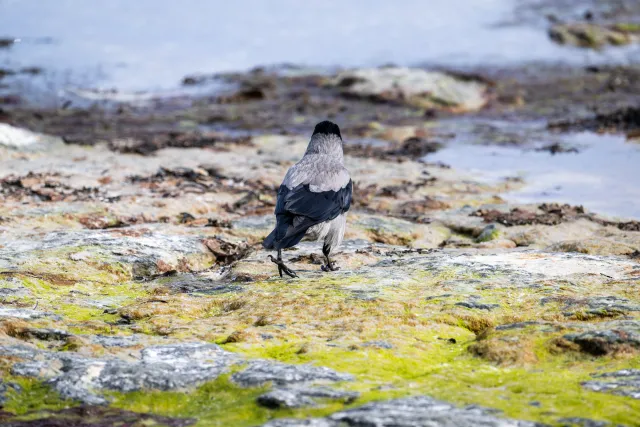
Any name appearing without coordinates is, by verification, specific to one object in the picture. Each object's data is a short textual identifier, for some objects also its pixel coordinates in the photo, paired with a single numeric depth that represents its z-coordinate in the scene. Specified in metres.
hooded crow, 16.20
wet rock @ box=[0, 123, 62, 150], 34.44
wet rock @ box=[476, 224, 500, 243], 21.02
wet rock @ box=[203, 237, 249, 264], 18.52
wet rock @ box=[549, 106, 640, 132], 45.62
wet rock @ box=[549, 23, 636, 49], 84.19
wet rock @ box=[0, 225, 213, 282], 16.31
